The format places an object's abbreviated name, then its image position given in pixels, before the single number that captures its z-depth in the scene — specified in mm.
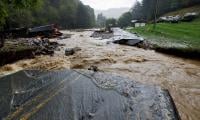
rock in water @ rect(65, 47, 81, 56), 9598
